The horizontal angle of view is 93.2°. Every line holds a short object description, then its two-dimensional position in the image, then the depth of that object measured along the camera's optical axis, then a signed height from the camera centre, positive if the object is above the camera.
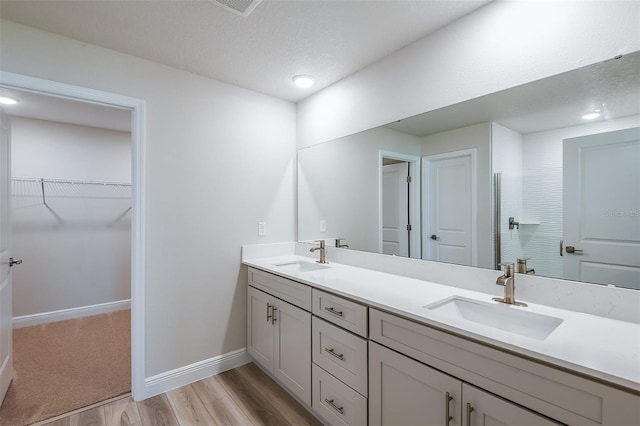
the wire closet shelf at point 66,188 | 3.24 +0.28
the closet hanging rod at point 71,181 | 3.22 +0.36
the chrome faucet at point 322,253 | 2.45 -0.33
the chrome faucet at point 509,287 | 1.37 -0.34
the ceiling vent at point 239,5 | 1.48 +1.04
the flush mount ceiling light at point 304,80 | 2.30 +1.03
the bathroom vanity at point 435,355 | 0.87 -0.53
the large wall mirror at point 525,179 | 1.21 +0.17
